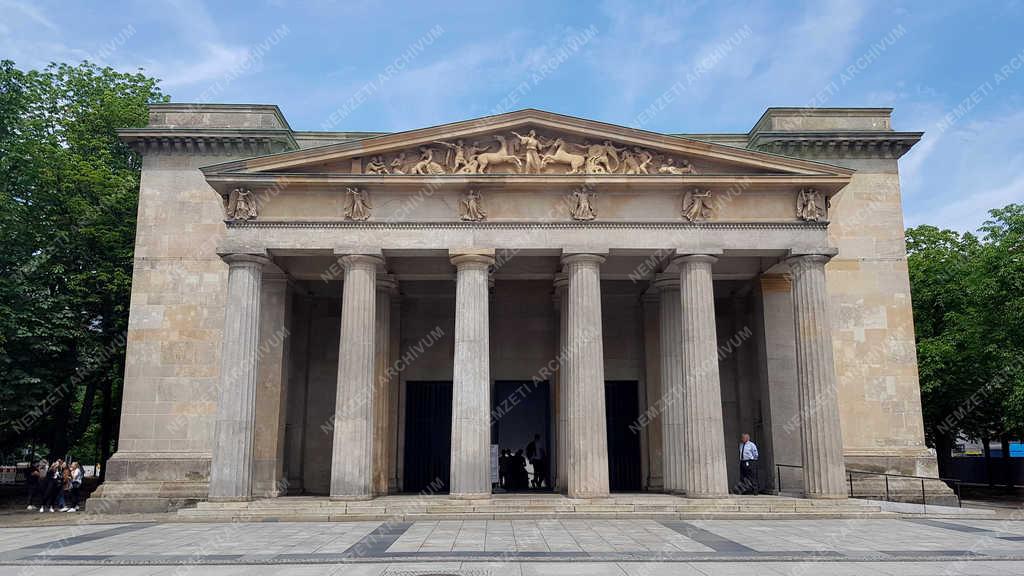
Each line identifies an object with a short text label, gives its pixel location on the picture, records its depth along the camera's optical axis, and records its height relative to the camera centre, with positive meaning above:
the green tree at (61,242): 28.34 +7.43
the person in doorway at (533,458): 30.27 -1.47
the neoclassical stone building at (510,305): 22.55 +4.25
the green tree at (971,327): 29.11 +4.10
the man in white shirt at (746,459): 23.95 -1.17
